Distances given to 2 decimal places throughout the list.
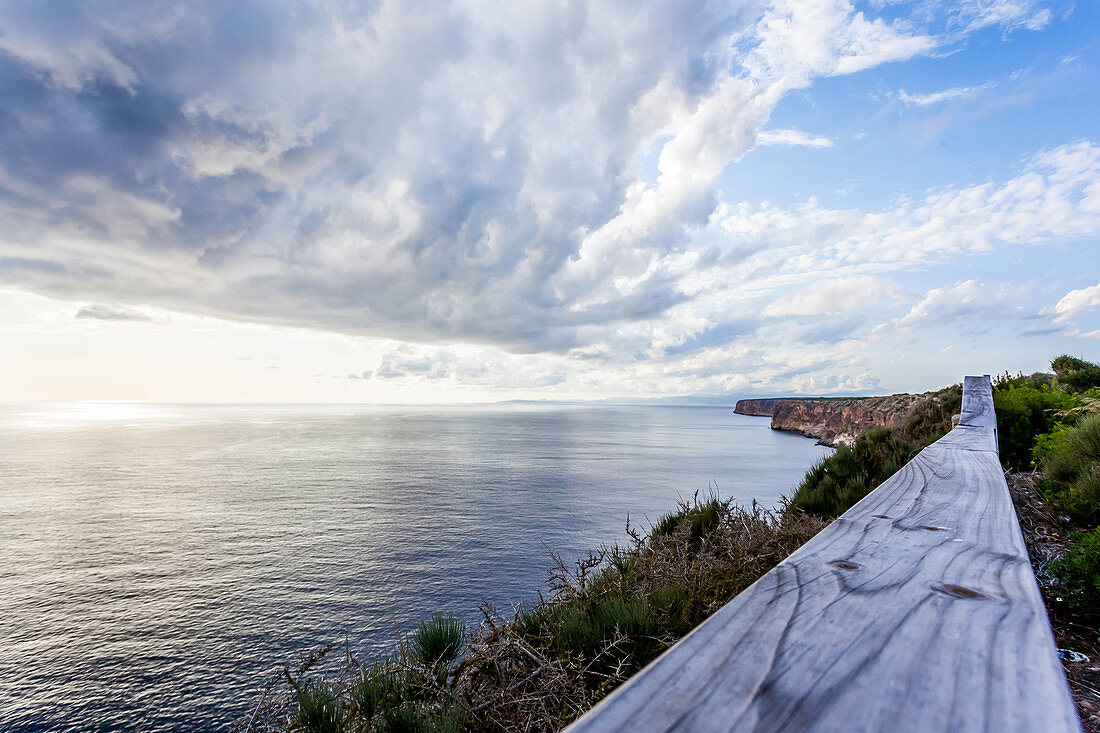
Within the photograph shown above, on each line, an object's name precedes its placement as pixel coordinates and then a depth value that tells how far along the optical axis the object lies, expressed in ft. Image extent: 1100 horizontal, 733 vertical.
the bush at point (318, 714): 10.21
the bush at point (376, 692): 10.02
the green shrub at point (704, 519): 24.68
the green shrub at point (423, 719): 8.20
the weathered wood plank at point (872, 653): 2.16
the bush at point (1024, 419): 21.65
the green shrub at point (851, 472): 23.49
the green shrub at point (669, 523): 27.27
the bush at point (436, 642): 12.90
